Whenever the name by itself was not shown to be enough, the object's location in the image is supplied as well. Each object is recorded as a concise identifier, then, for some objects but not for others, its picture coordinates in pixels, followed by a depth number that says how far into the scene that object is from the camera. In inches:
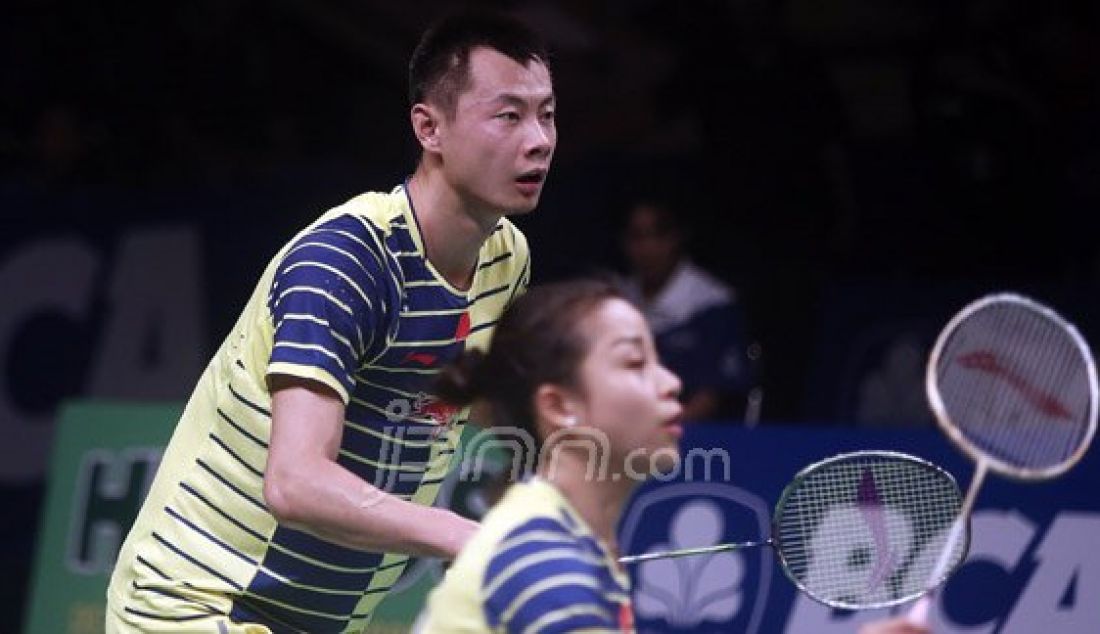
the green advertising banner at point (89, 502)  633.6
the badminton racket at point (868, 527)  364.5
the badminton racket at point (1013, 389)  322.3
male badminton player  314.0
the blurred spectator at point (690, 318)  653.9
